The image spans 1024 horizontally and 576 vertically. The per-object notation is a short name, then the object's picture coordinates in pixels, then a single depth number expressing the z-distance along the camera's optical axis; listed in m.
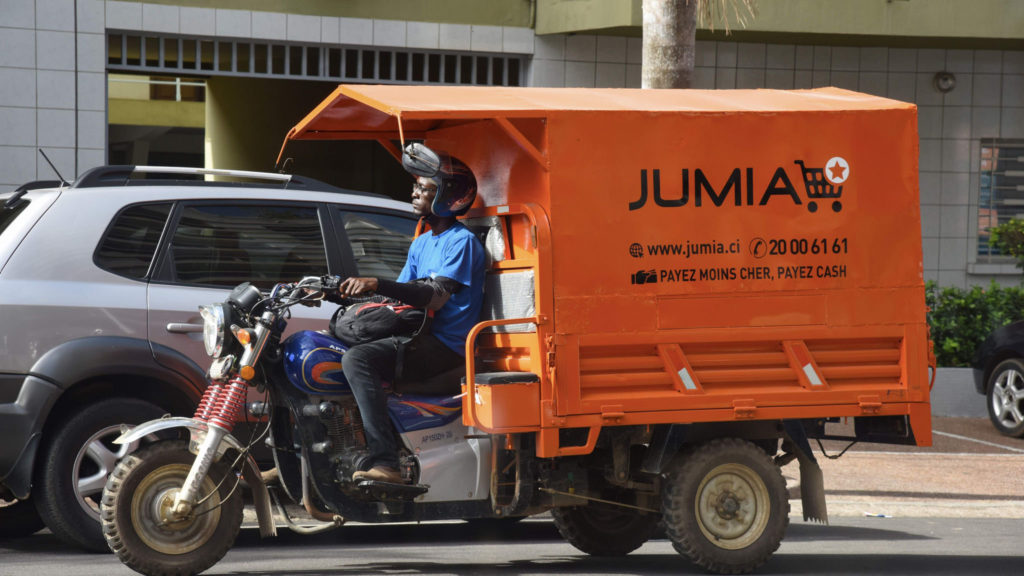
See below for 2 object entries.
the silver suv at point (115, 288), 13.36
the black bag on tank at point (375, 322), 12.32
